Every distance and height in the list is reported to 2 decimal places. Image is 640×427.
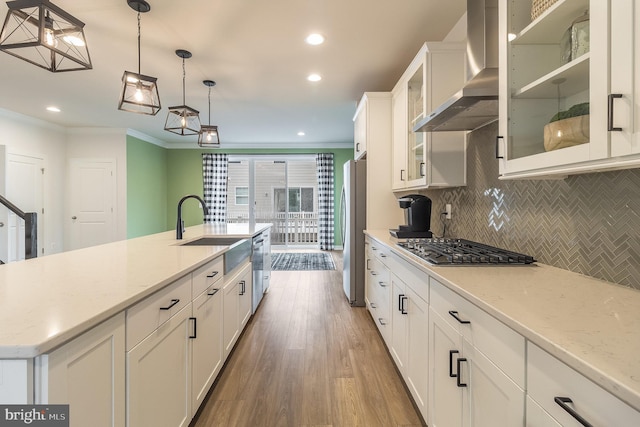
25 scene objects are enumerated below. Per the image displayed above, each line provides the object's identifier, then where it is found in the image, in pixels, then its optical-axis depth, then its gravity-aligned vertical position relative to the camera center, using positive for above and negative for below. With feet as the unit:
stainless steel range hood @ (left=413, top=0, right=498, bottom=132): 5.02 +2.18
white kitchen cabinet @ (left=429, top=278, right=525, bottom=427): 2.88 -1.73
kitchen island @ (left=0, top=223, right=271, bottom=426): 2.39 -1.00
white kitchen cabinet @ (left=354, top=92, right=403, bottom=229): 11.19 +1.69
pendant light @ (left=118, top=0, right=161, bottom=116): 7.06 +2.81
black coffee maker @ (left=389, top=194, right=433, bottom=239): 8.77 -0.22
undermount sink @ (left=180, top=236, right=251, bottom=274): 7.32 -1.01
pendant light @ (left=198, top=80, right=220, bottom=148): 11.13 +2.63
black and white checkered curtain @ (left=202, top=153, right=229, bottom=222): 24.66 +2.20
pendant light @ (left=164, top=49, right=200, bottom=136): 9.07 +2.88
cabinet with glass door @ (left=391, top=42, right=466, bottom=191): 7.40 +2.54
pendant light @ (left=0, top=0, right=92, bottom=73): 4.48 +2.83
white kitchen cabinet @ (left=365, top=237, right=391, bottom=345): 7.91 -2.27
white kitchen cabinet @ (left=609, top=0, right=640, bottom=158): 2.69 +1.18
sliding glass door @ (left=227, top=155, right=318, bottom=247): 25.54 +1.31
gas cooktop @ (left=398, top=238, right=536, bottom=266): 5.00 -0.75
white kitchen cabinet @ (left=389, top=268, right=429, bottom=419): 5.15 -2.39
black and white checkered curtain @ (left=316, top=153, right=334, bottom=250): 24.64 +1.50
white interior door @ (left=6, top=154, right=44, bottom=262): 16.33 +0.97
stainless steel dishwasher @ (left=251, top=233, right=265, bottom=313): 10.52 -2.04
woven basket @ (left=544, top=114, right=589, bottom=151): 3.35 +0.90
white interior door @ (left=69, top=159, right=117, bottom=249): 20.24 +0.71
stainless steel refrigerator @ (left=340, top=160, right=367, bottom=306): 11.85 -0.52
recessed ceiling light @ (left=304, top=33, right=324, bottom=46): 8.69 +4.82
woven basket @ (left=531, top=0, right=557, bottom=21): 4.01 +2.68
